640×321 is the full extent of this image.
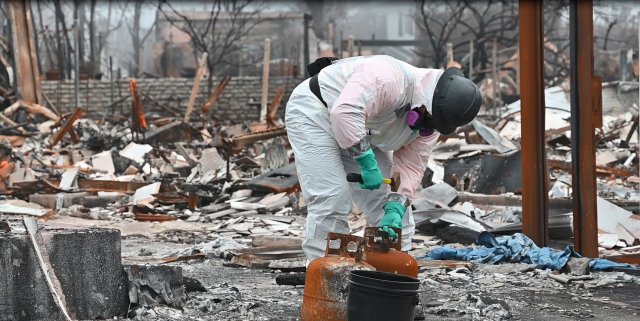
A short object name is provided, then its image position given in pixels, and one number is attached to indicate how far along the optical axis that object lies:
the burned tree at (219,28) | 29.45
